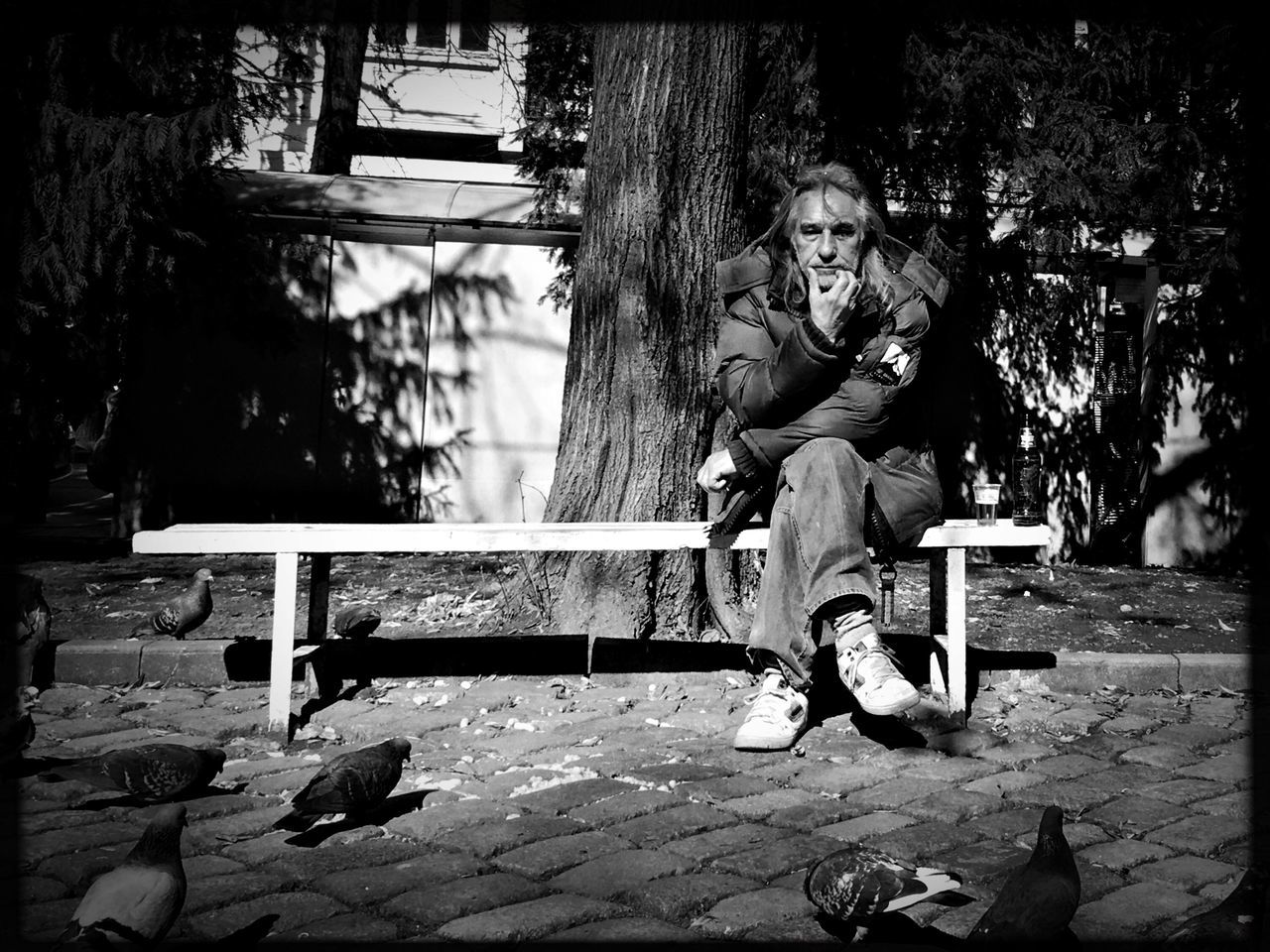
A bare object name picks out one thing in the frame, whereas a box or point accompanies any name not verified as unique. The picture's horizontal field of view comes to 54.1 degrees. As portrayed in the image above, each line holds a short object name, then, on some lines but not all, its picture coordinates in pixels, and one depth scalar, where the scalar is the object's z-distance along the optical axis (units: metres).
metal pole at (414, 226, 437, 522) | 10.70
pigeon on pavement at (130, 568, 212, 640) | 5.72
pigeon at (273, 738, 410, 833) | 3.32
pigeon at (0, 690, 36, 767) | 3.84
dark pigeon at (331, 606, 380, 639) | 5.42
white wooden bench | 4.59
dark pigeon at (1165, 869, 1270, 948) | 2.44
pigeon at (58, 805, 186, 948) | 2.47
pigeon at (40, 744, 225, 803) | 3.52
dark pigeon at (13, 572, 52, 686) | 5.08
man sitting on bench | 4.25
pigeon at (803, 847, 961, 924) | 2.61
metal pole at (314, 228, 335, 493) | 10.59
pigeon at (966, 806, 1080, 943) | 2.53
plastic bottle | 5.25
